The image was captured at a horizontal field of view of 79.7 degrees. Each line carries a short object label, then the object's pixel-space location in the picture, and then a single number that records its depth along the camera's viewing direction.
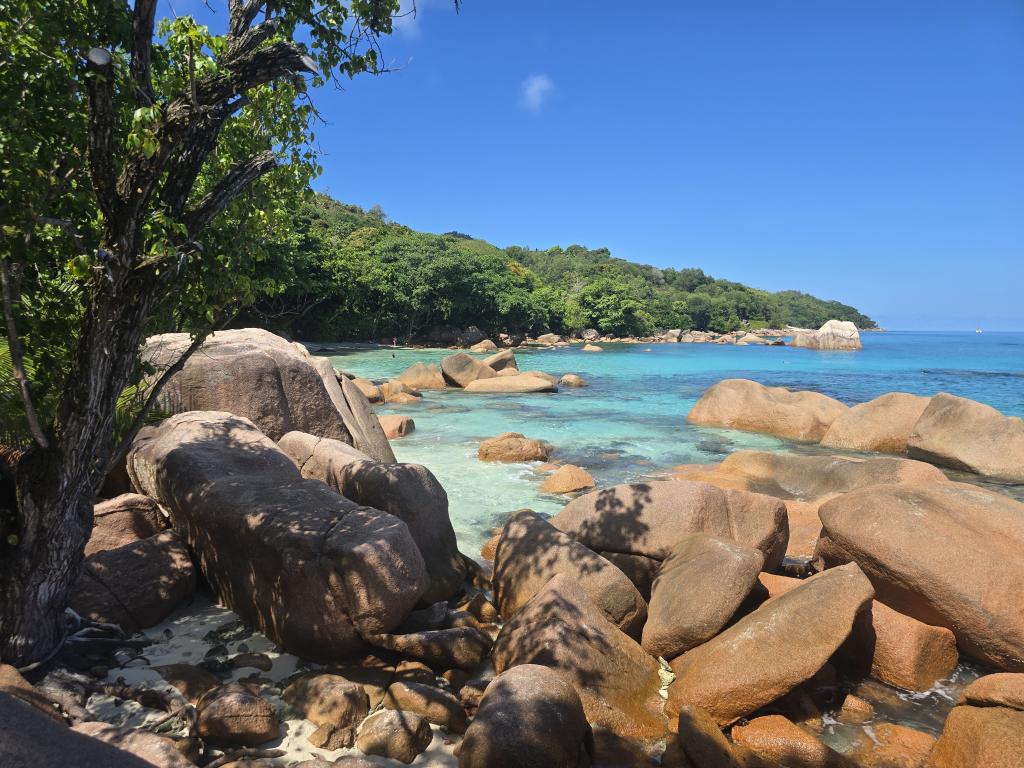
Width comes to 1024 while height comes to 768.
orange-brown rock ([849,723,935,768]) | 4.24
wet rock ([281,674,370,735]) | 4.17
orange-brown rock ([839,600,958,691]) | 5.21
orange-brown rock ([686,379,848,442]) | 17.95
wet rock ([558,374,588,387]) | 31.27
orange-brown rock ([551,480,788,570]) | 6.73
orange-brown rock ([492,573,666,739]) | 4.60
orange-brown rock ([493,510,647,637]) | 5.86
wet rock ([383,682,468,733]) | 4.29
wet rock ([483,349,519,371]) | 30.66
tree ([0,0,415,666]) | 3.59
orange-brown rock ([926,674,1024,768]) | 3.84
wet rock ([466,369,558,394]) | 26.91
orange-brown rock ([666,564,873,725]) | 4.46
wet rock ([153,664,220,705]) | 4.39
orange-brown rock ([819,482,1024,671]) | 5.28
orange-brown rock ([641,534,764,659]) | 5.21
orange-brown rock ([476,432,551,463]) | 14.02
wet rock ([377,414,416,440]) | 16.81
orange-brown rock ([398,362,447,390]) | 27.72
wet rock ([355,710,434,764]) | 3.95
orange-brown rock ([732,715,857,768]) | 4.15
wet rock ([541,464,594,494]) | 11.59
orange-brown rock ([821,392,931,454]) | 15.98
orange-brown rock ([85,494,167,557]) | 6.00
